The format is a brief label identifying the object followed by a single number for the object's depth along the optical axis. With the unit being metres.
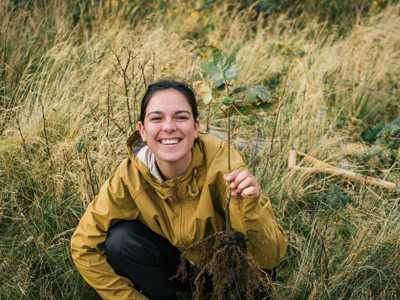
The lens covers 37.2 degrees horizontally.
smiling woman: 2.20
